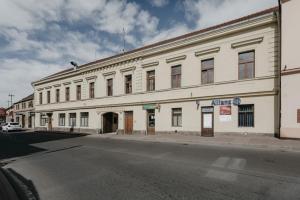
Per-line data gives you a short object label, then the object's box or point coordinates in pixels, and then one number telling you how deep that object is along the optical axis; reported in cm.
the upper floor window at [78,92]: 2102
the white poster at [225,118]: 1172
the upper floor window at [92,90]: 1956
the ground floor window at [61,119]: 2269
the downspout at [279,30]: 1030
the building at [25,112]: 3387
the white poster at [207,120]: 1245
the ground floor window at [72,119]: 2129
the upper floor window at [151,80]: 1532
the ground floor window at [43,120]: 2581
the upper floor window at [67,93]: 2232
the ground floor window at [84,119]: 1983
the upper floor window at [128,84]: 1672
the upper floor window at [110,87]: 1806
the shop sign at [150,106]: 1471
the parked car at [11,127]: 2578
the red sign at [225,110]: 1175
